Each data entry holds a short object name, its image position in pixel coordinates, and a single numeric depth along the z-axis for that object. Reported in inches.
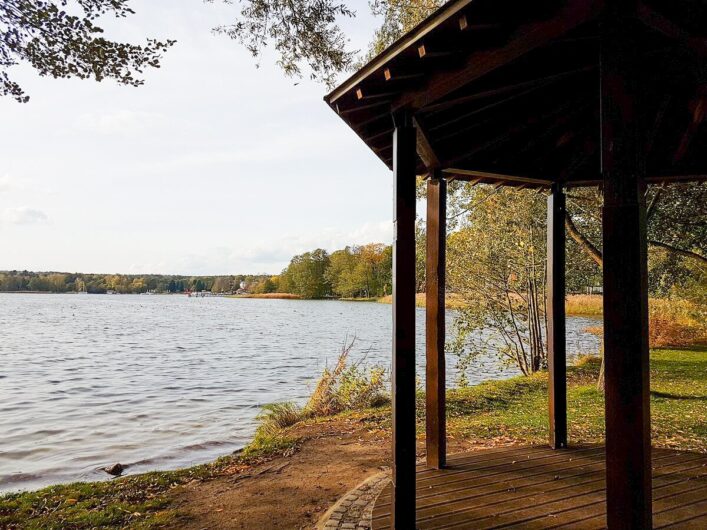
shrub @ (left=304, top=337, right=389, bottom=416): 386.6
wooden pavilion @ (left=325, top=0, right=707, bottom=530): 80.3
